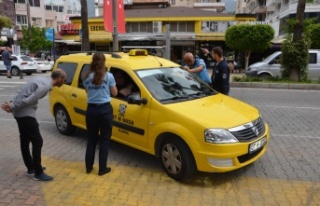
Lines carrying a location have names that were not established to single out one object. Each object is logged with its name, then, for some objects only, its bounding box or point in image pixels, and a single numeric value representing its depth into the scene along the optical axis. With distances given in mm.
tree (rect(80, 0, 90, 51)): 17578
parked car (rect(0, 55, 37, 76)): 20391
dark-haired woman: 3957
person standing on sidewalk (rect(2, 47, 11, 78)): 18234
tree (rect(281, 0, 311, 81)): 13031
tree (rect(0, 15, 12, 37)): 32231
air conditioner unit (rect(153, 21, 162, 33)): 29141
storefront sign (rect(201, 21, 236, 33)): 27938
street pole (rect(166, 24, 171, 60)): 11520
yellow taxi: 3775
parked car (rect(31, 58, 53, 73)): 22862
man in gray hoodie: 3734
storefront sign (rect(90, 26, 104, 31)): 30195
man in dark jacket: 5809
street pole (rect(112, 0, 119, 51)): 11078
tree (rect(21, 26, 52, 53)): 33375
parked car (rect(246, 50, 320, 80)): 14492
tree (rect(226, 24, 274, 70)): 19781
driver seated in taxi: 4705
